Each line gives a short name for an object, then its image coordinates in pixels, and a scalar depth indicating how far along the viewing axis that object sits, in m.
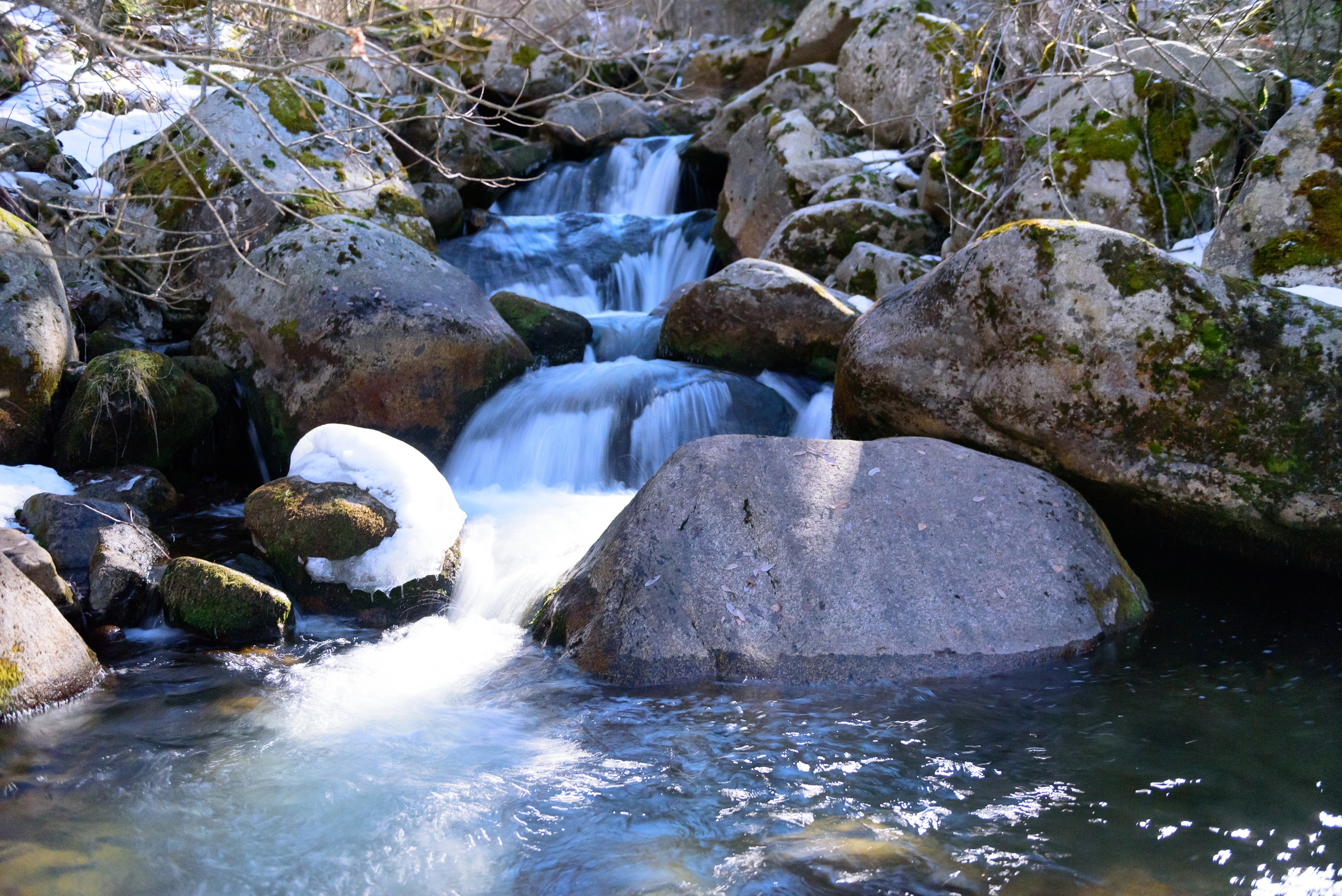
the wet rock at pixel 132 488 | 6.18
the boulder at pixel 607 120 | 15.26
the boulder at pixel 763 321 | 7.58
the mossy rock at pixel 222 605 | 4.70
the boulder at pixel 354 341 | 7.09
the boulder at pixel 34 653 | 3.77
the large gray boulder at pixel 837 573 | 4.00
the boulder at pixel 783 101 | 12.58
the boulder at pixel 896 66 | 11.18
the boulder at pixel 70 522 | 4.95
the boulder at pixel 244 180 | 8.48
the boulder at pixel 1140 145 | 7.21
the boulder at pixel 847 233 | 9.11
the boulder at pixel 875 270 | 8.13
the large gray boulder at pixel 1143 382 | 4.32
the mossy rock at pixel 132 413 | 6.48
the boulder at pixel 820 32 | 13.09
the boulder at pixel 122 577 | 4.74
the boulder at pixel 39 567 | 4.44
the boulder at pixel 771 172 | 10.46
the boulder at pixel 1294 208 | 5.46
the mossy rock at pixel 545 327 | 8.47
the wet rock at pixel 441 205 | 11.41
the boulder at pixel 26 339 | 6.37
